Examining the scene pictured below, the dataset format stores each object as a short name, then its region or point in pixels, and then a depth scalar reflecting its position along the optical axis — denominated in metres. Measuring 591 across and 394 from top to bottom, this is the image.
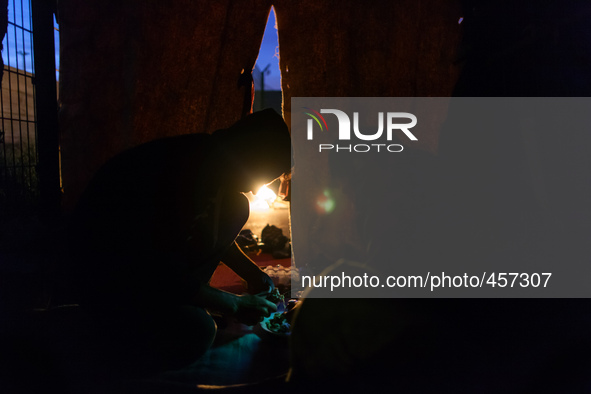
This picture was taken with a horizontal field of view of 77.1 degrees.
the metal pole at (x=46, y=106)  2.78
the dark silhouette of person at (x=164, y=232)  2.08
